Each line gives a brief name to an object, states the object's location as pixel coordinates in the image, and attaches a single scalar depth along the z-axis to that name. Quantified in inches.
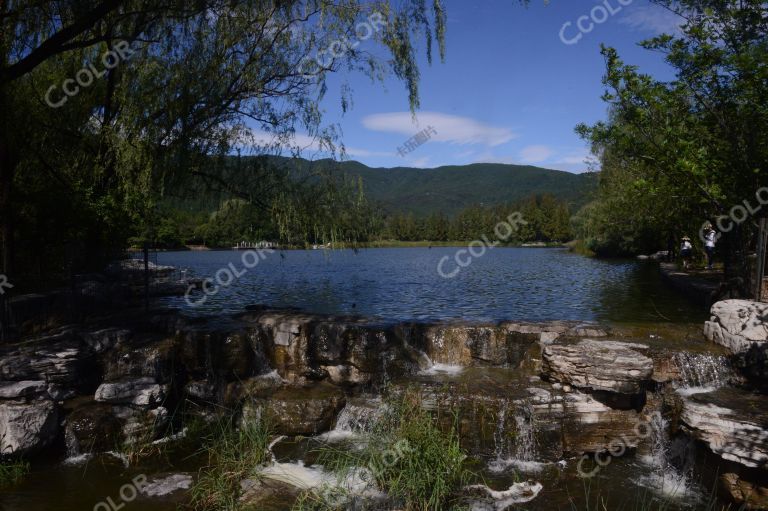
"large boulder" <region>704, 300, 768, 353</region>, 336.2
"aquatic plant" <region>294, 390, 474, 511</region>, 223.5
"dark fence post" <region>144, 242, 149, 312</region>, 507.1
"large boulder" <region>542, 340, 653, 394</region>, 309.1
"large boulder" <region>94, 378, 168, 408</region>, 314.7
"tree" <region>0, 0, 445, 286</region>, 401.4
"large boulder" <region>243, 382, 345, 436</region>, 317.7
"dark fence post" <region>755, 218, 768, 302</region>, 382.6
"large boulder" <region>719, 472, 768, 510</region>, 233.1
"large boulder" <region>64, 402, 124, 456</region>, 297.6
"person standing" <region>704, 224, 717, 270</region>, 767.0
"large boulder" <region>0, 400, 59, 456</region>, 276.2
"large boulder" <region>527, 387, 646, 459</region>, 298.8
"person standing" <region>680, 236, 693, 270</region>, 904.7
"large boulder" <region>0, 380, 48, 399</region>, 289.9
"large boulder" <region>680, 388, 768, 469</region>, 234.8
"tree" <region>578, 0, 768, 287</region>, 402.9
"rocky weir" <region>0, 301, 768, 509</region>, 279.0
